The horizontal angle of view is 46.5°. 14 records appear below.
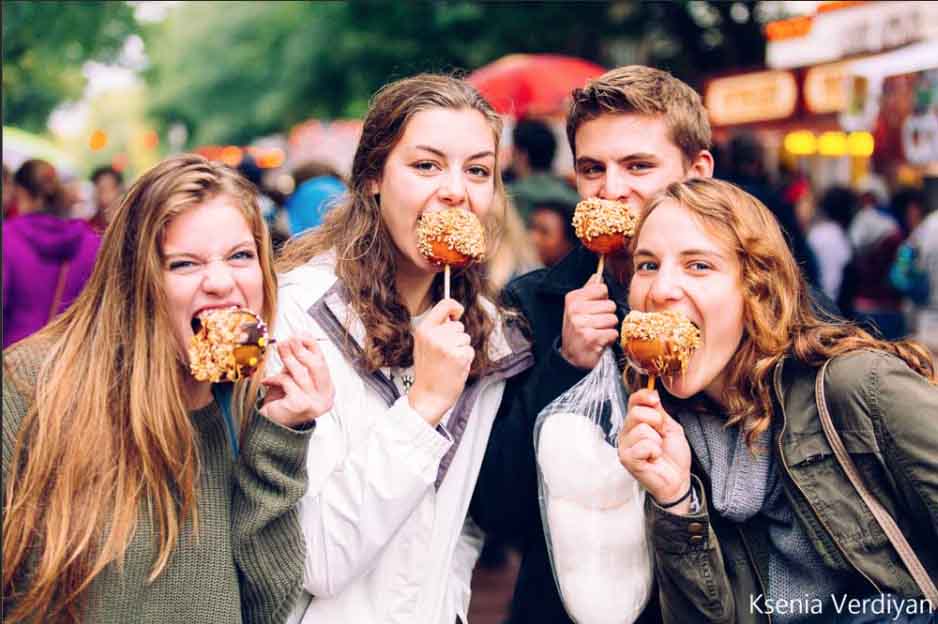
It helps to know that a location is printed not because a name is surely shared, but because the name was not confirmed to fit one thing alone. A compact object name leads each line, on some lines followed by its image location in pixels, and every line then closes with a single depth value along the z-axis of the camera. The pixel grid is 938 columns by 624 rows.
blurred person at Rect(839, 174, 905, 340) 11.04
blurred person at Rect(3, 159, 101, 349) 6.71
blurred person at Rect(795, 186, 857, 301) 10.31
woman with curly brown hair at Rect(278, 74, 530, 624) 2.76
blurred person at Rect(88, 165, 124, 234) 11.77
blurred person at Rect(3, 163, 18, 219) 8.96
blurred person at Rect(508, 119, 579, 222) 7.70
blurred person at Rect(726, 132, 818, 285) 5.84
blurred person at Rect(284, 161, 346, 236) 7.21
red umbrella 10.93
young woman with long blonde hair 2.54
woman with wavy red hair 2.63
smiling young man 3.18
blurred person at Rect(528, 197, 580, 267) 6.92
